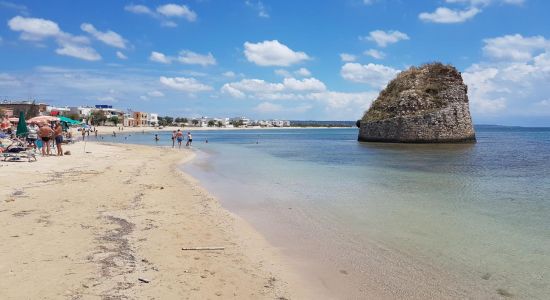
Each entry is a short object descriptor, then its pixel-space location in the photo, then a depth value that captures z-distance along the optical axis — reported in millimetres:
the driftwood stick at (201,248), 6828
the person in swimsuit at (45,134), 22344
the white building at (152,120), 185900
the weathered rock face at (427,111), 45938
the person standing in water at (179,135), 40781
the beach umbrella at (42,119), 31383
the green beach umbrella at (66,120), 38125
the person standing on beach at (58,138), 23141
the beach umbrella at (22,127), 27223
